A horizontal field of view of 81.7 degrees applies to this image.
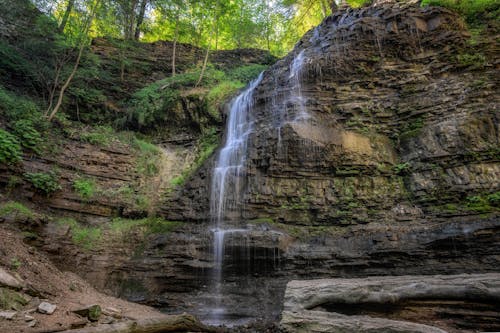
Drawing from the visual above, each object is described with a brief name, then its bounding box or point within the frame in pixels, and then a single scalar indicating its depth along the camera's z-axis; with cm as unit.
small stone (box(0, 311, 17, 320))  415
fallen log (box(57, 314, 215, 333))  406
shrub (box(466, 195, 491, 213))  736
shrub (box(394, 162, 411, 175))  913
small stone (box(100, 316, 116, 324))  509
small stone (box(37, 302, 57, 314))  484
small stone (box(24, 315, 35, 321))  436
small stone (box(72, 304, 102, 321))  509
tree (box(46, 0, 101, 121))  1207
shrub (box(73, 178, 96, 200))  968
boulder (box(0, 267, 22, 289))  491
